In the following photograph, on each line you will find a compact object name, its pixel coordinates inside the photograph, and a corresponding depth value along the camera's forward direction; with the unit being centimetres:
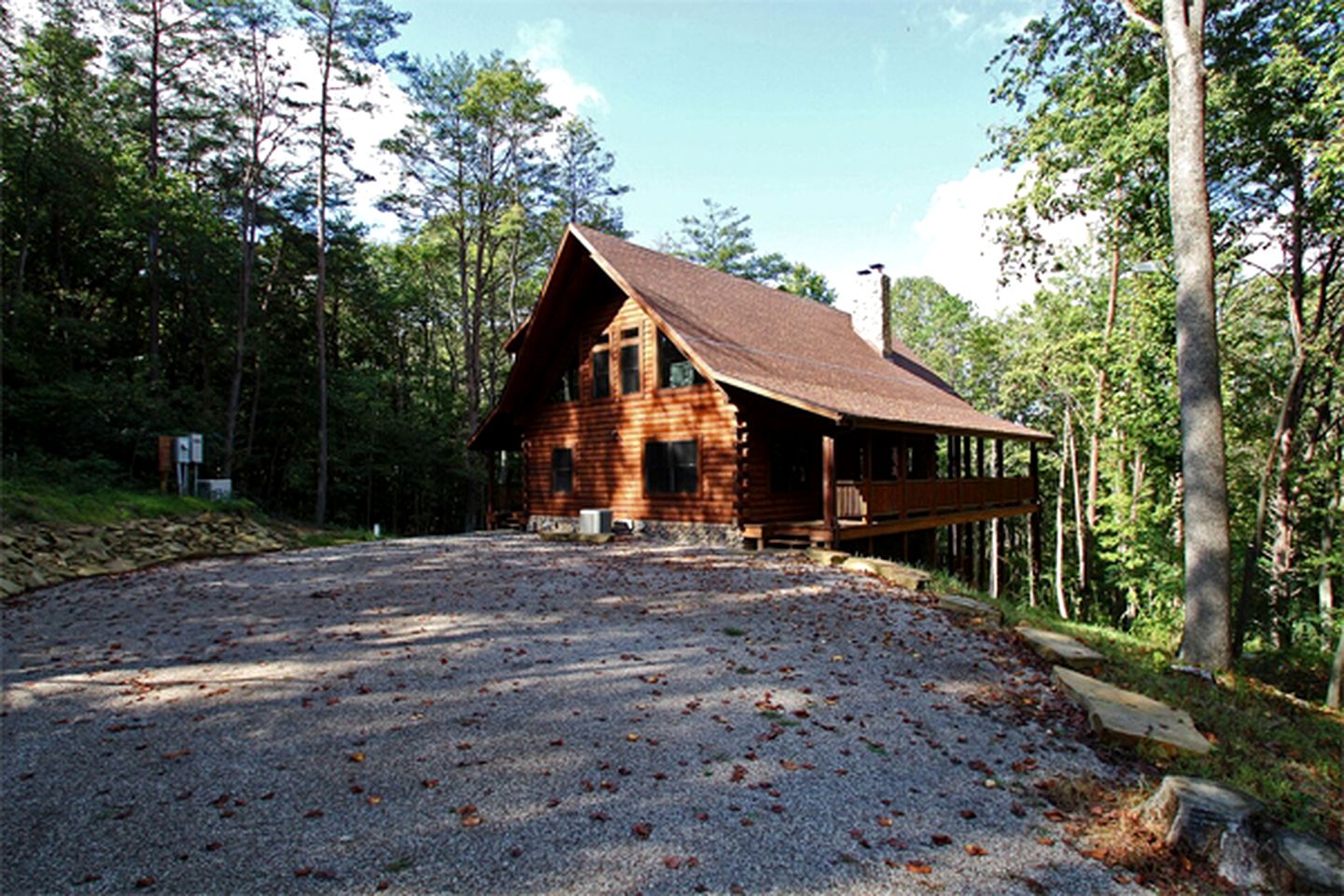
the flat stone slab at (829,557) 1139
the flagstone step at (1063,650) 656
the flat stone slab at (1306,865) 308
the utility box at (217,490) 1573
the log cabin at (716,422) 1353
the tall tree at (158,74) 1959
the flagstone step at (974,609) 802
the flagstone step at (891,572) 962
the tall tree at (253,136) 2098
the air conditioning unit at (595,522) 1481
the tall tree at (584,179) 2822
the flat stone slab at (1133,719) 477
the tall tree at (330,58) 2095
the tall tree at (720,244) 3612
